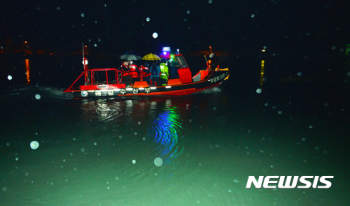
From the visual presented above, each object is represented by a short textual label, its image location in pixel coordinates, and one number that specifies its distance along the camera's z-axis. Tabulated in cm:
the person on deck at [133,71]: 1198
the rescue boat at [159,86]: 1115
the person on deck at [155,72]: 1224
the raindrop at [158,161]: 462
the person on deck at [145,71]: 1250
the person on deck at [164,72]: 1225
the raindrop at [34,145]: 547
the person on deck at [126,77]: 1193
